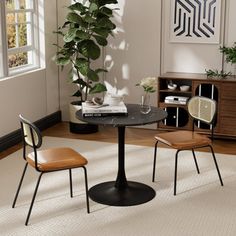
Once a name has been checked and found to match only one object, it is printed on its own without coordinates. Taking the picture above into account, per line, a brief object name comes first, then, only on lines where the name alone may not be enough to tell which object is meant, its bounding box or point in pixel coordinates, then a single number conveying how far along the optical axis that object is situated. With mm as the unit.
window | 5311
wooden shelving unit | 5523
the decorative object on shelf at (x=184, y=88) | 5805
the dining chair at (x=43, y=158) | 3381
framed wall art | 5797
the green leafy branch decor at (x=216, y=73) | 5707
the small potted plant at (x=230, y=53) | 5535
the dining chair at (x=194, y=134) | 3998
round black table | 3709
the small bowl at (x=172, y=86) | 5840
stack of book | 3797
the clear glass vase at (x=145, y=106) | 3977
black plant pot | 5969
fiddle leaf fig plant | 5551
